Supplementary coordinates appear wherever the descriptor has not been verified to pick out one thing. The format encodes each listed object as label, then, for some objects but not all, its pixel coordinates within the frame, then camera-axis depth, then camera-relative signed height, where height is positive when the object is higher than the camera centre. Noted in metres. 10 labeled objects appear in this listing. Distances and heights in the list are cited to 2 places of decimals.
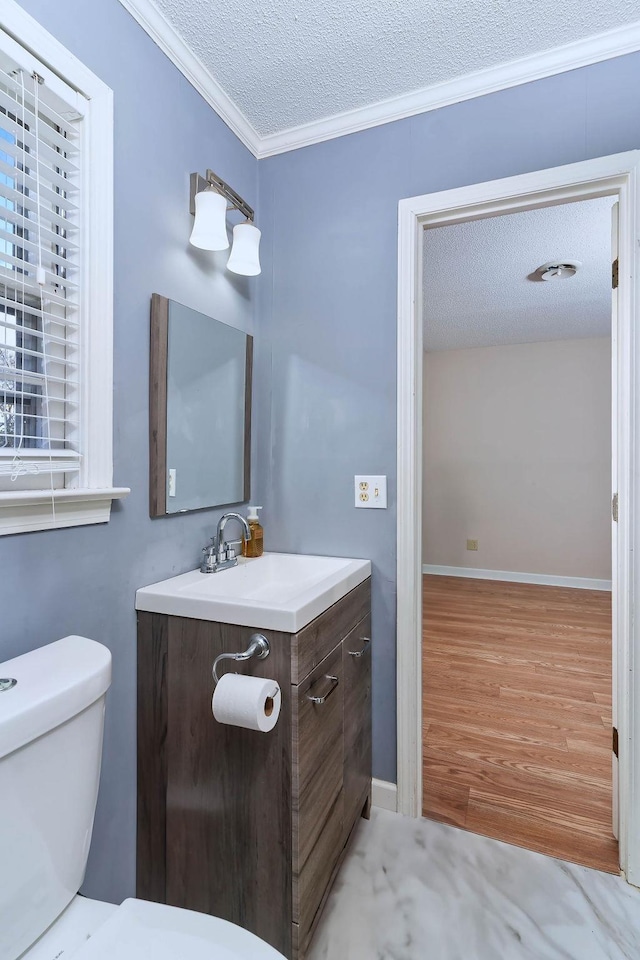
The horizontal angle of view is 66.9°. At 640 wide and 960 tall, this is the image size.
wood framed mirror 1.35 +0.22
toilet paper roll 0.95 -0.44
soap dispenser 1.73 -0.21
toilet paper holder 1.07 -0.37
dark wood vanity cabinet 1.07 -0.72
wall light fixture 1.41 +0.79
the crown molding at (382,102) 1.37 +1.26
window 0.97 +0.42
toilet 0.71 -0.57
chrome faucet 1.49 -0.23
